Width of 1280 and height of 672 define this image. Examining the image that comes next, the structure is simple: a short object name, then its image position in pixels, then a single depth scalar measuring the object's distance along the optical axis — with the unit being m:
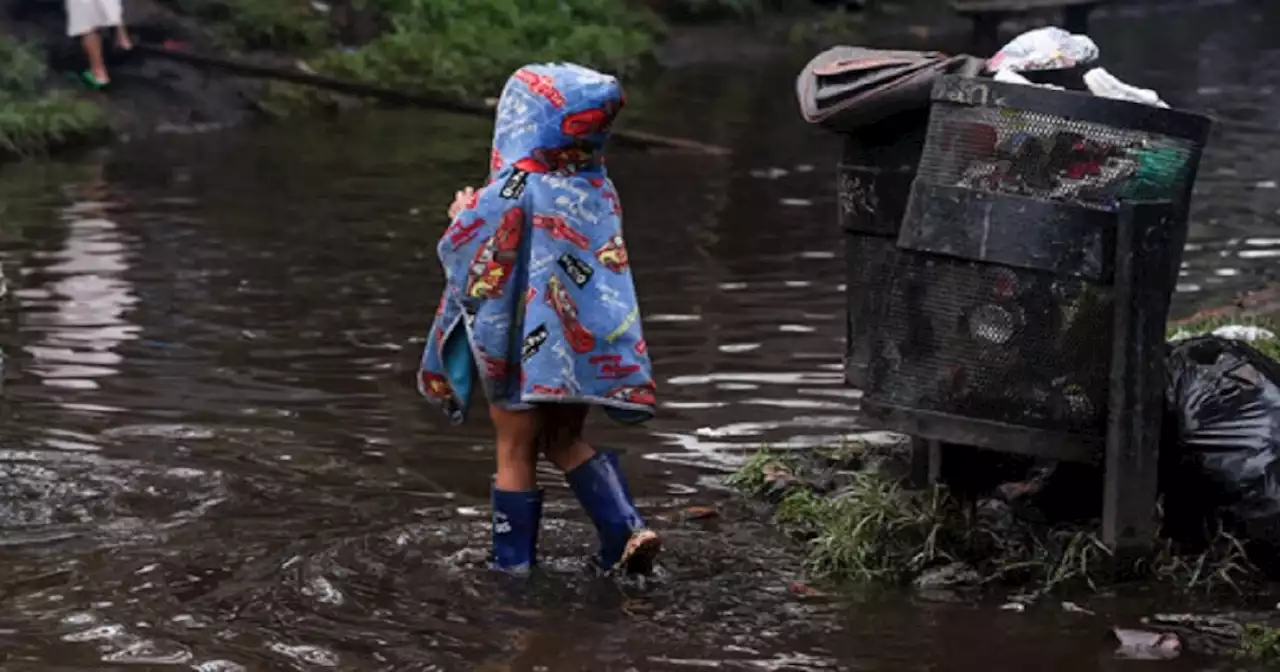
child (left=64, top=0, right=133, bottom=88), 17.56
